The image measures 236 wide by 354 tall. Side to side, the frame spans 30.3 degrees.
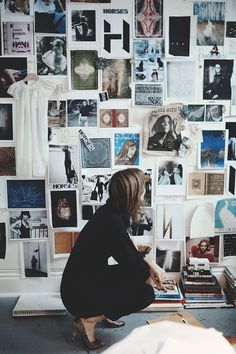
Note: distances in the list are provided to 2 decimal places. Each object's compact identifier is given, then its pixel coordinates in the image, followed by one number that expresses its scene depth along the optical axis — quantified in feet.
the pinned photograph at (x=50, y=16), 8.17
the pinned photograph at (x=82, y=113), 8.50
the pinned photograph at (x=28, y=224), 8.83
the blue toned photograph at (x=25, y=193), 8.70
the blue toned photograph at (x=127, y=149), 8.64
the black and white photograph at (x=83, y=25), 8.20
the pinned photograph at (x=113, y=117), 8.55
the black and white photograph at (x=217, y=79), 8.47
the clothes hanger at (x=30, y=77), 8.35
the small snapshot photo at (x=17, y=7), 8.16
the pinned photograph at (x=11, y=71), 8.31
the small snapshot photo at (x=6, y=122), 8.46
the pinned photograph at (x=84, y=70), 8.34
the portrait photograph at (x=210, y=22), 8.29
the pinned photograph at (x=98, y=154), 8.64
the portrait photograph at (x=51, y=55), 8.29
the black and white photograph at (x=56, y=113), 8.48
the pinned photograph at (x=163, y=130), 8.59
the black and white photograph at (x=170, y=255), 9.07
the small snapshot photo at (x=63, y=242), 8.93
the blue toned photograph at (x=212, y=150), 8.70
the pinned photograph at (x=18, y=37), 8.21
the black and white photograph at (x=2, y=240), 8.91
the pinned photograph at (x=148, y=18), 8.25
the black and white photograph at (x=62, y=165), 8.61
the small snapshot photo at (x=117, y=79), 8.41
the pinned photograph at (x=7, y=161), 8.59
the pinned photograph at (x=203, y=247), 9.11
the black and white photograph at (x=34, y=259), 8.96
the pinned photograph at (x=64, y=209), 8.76
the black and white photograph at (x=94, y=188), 8.75
